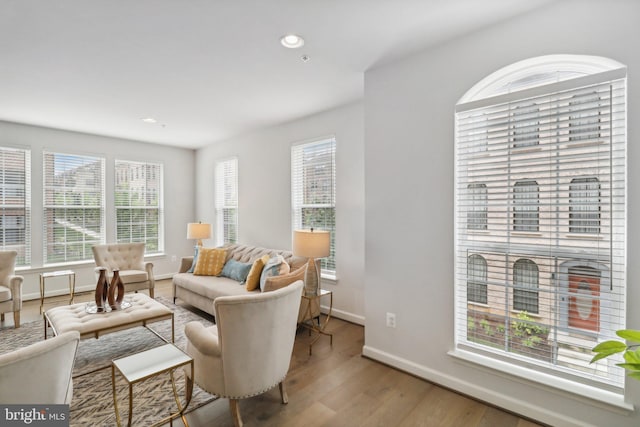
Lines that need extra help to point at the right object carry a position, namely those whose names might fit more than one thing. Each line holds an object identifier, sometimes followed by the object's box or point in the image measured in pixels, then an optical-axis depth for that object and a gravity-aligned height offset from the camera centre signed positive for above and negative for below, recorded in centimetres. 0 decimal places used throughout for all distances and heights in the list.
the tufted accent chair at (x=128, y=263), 434 -81
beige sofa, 348 -93
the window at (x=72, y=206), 485 +7
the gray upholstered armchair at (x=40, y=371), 123 -70
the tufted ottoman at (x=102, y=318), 254 -96
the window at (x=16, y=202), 448 +12
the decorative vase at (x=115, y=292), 295 -80
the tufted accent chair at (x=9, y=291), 341 -91
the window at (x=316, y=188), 403 +32
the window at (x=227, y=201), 561 +18
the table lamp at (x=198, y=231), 530 -36
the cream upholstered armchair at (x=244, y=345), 177 -83
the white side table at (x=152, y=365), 165 -89
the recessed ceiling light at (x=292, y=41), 230 +131
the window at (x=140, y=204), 555 +12
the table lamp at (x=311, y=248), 308 -39
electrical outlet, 268 -97
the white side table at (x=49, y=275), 397 -85
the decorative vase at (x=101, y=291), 290 -78
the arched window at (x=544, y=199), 179 +8
